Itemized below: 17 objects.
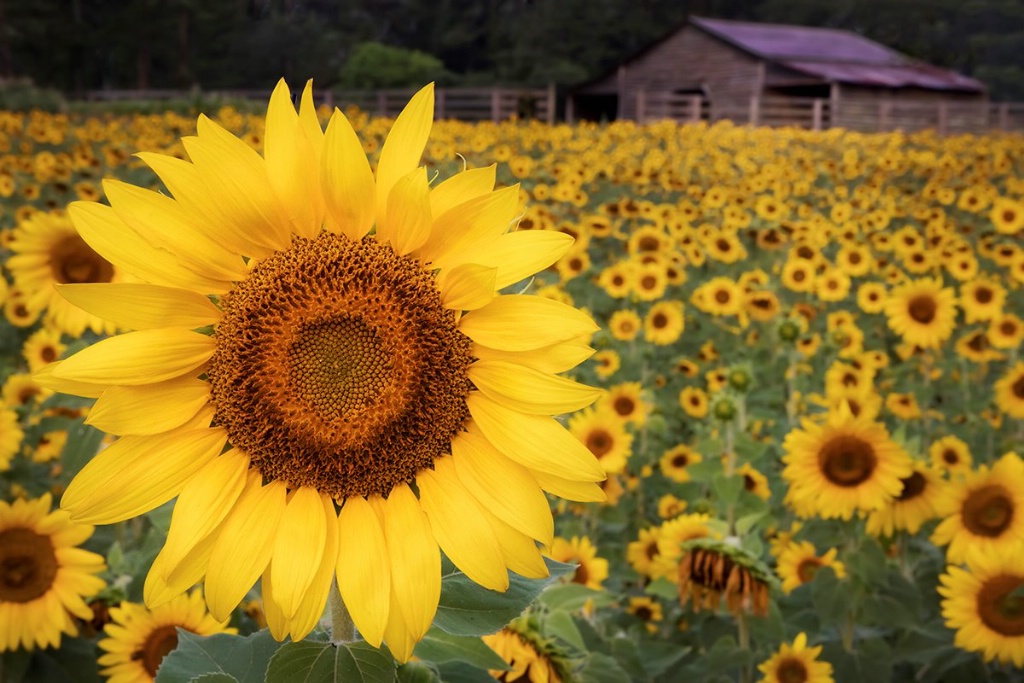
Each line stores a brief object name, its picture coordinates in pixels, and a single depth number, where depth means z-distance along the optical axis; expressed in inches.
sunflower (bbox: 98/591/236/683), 55.5
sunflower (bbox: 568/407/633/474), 112.5
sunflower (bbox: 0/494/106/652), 58.8
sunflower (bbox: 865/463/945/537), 78.5
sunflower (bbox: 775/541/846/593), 89.6
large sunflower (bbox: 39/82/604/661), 32.5
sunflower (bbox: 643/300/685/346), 175.9
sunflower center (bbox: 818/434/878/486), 78.0
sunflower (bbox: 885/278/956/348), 157.6
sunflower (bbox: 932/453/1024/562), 75.1
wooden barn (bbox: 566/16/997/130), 948.6
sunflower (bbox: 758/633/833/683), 71.2
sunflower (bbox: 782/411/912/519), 76.7
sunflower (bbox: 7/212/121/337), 102.0
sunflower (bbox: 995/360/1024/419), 133.7
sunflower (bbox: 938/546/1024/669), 69.8
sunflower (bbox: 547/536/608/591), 77.7
